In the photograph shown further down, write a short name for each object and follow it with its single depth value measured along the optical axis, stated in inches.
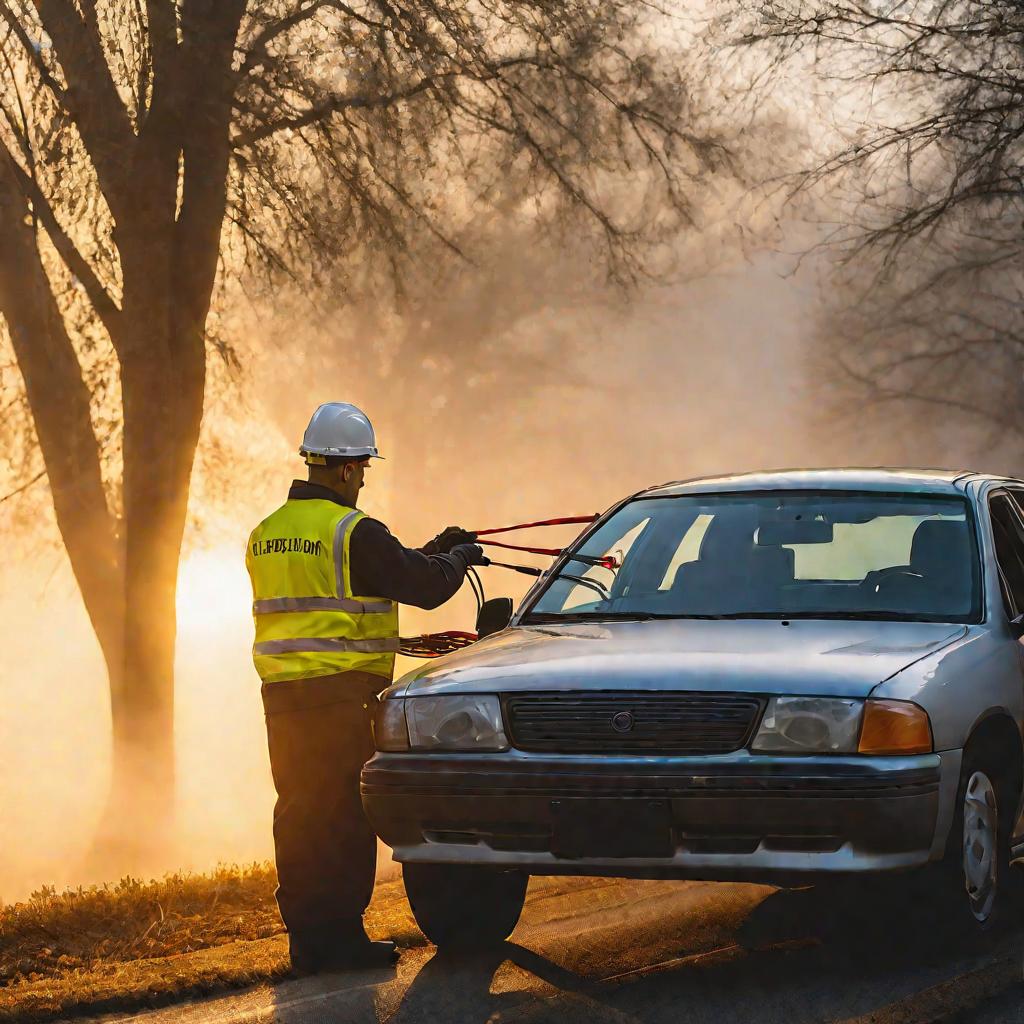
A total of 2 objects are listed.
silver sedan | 371.9
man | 455.8
